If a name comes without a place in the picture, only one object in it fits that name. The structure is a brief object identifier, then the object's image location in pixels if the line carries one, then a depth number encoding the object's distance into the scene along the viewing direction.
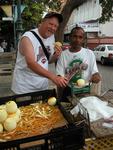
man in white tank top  1.46
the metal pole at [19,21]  4.88
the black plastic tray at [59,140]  0.89
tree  3.13
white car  10.04
